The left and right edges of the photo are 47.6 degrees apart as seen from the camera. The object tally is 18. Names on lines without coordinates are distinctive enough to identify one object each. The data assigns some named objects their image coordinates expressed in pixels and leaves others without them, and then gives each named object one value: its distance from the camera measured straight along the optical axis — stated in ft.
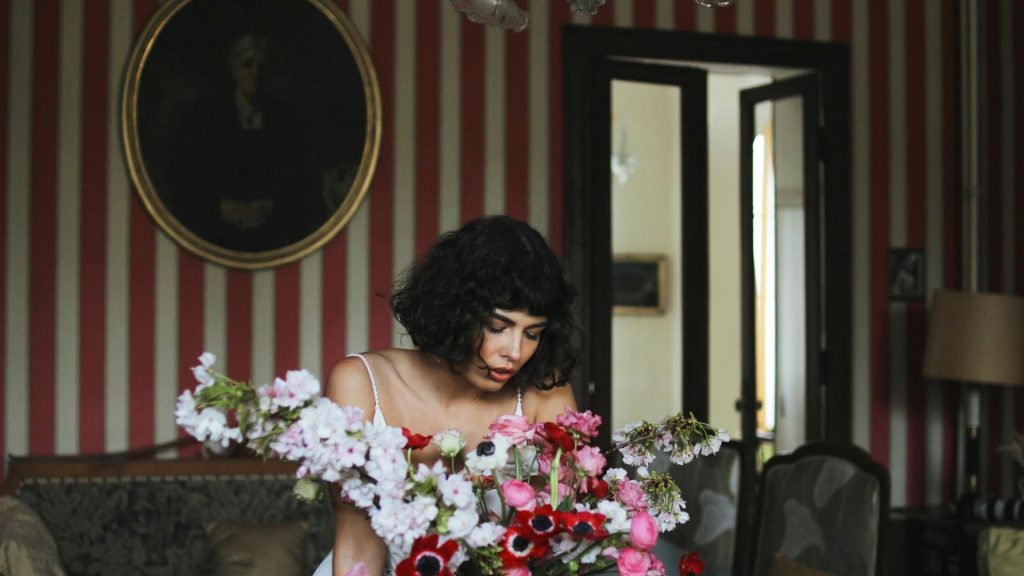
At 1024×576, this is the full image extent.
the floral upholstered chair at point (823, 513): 9.05
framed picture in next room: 24.98
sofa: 12.70
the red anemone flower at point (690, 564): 4.50
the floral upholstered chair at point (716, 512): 11.43
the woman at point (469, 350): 5.38
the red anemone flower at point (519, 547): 3.95
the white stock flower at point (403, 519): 3.80
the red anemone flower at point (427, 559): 3.82
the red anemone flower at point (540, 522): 4.01
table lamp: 14.79
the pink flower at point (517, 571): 3.96
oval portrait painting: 14.06
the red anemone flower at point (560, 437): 4.35
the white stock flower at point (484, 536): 3.95
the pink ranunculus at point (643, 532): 4.17
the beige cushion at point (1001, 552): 8.18
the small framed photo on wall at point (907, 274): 16.88
